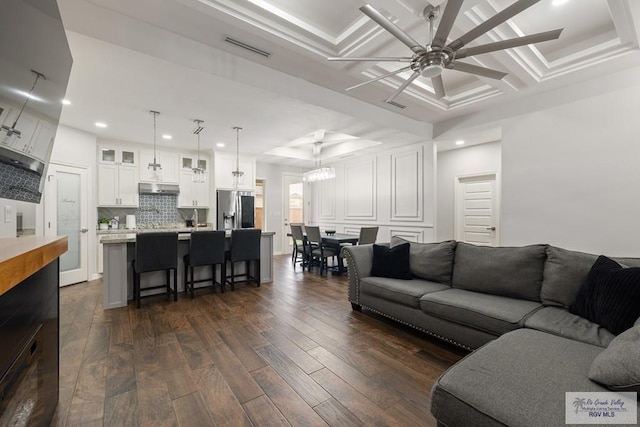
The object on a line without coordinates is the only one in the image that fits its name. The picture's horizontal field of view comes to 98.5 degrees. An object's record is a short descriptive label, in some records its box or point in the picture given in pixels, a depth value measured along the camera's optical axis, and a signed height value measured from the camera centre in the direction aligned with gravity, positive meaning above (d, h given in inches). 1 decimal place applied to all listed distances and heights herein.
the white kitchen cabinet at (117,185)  211.9 +20.2
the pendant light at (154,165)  160.2 +28.0
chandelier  217.0 +30.2
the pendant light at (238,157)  190.5 +49.6
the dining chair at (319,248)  207.0 -28.4
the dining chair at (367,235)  203.8 -18.2
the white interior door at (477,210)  218.2 +1.3
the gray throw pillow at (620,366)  42.2 -25.0
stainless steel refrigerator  254.1 +2.0
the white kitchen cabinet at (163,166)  229.1 +38.6
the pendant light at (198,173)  177.6 +24.9
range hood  223.9 +18.9
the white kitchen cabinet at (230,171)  251.9 +37.7
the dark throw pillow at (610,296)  64.2 -21.3
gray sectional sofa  45.1 -29.8
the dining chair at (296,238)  234.1 -23.0
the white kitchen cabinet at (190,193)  247.1 +16.4
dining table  204.4 -22.9
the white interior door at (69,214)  169.3 -2.1
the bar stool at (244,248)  164.1 -22.5
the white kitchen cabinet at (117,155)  213.8 +44.2
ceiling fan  67.6 +47.2
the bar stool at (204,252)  148.3 -22.5
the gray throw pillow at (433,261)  114.6 -21.3
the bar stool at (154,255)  132.0 -21.8
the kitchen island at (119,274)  133.7 -31.6
